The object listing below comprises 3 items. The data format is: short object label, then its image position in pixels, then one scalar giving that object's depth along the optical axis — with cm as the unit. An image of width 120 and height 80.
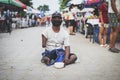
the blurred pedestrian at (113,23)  503
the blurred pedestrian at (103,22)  578
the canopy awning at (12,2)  1127
